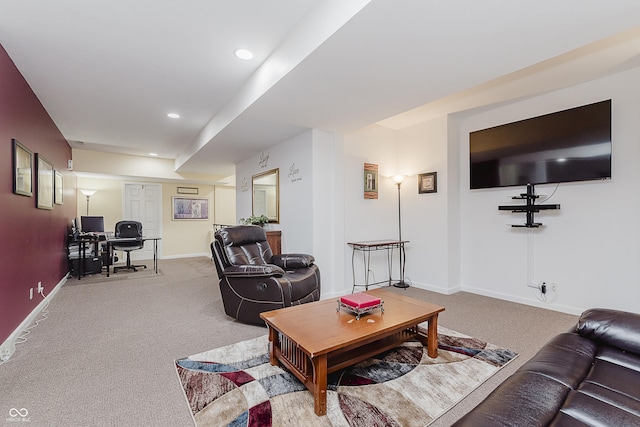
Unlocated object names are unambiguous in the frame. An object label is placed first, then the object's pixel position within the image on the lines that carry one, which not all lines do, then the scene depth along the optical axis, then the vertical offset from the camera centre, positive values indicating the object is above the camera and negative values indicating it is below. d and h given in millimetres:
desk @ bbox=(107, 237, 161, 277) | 5188 -552
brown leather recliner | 2785 -677
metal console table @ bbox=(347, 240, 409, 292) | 4086 -617
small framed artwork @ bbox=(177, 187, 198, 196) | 8109 +635
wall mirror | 4829 +318
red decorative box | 2057 -676
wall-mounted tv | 3004 +729
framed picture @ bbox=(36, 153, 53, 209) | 3375 +384
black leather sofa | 943 -688
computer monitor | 6066 -241
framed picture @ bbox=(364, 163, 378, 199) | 4410 +478
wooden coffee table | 1608 -757
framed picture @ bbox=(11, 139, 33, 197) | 2669 +435
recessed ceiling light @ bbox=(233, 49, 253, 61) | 2615 +1472
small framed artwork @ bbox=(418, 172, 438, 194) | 4230 +434
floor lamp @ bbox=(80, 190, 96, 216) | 6728 +487
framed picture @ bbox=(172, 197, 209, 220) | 8047 +124
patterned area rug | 1578 -1126
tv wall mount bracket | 3391 +42
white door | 7463 +93
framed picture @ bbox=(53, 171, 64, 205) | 4239 +397
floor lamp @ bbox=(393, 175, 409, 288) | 4443 -578
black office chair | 5766 -486
